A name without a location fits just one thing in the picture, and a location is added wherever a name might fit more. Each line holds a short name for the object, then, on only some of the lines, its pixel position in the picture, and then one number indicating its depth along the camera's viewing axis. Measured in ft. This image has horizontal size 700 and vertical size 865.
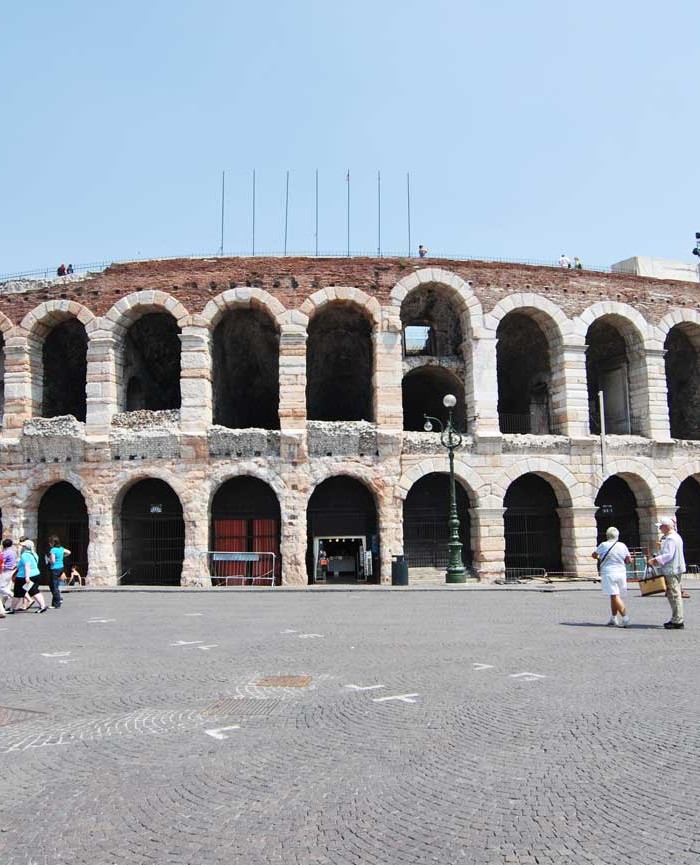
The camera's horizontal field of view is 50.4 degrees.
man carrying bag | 37.14
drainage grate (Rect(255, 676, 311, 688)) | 25.21
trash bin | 71.26
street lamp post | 69.67
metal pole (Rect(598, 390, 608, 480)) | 81.61
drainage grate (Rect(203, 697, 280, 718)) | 21.61
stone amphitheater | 77.56
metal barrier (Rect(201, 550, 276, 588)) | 77.77
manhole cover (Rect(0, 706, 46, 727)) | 21.13
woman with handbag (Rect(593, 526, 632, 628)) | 37.93
